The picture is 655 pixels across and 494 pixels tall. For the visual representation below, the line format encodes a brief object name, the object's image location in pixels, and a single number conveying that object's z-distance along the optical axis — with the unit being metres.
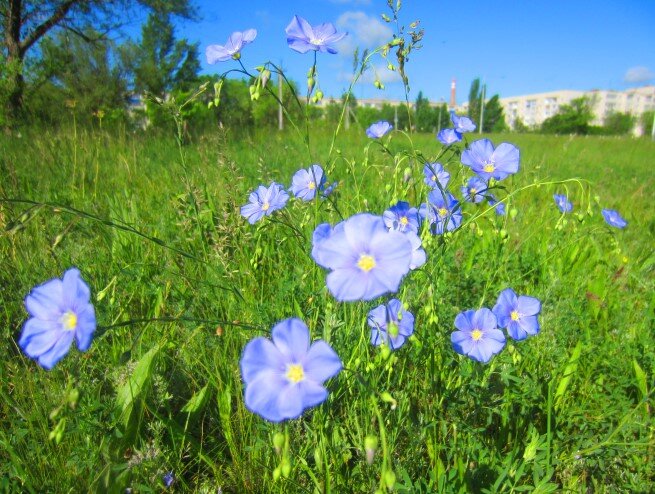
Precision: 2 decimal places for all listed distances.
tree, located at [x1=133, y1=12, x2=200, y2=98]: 21.91
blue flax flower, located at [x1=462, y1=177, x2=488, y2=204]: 0.34
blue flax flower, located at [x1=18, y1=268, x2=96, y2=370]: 0.17
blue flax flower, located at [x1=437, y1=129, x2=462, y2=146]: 0.34
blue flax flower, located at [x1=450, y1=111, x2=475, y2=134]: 0.36
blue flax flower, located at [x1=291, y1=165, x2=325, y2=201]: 0.33
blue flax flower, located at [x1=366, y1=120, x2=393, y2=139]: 0.37
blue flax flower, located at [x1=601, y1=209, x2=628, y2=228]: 0.45
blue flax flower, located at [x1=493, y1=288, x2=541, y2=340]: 0.27
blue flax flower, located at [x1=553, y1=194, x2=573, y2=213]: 0.39
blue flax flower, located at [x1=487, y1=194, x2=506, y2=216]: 0.41
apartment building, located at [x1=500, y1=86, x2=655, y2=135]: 71.13
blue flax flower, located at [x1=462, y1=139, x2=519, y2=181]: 0.28
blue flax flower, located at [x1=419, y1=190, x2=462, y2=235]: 0.25
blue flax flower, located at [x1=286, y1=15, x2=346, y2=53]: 0.26
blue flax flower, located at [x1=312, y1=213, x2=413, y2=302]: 0.17
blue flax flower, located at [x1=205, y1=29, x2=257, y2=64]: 0.26
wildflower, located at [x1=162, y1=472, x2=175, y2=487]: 0.23
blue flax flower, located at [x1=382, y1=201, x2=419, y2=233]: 0.28
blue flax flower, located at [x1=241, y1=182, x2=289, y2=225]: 0.31
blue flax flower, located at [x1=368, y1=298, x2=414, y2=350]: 0.22
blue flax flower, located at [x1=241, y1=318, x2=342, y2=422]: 0.16
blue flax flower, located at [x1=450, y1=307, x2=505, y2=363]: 0.25
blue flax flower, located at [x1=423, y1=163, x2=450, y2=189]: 0.31
